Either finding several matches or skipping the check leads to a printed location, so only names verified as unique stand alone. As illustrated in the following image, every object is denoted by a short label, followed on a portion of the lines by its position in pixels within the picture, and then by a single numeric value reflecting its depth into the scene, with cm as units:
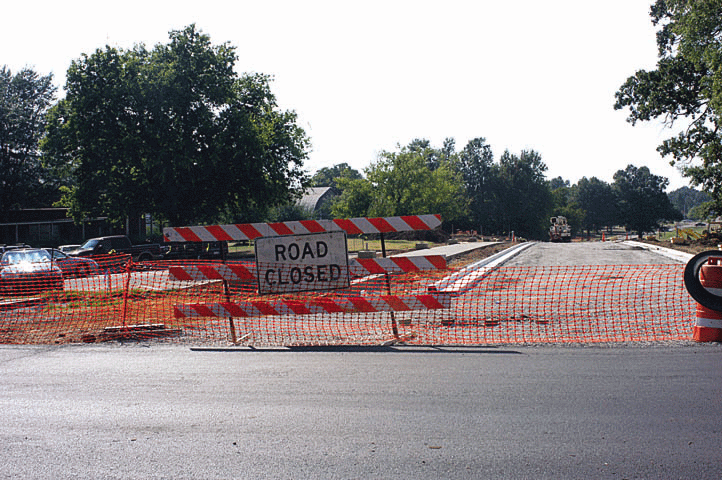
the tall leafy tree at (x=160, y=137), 4050
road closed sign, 870
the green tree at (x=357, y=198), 6147
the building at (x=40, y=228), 5312
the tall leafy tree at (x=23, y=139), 6062
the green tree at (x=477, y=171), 10706
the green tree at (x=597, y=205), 12900
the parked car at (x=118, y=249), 3189
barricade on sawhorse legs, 853
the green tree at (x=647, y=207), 11219
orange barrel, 797
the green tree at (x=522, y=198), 10369
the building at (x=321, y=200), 9236
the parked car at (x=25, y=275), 1686
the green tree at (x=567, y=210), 11262
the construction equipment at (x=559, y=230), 6219
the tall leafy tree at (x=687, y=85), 2841
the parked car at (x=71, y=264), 2089
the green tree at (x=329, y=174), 13601
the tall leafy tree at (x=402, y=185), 5966
